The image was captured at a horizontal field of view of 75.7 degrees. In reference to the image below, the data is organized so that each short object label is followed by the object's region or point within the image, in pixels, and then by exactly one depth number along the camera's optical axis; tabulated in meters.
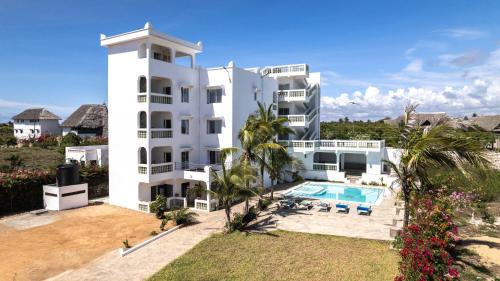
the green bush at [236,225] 18.88
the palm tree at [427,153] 12.73
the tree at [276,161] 25.00
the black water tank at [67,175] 25.11
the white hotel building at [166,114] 24.41
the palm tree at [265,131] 23.30
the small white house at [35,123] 69.62
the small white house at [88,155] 32.09
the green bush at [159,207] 22.68
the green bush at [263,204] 24.00
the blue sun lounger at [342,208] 22.69
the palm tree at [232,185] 18.25
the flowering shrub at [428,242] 10.24
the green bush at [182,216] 20.53
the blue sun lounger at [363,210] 22.09
